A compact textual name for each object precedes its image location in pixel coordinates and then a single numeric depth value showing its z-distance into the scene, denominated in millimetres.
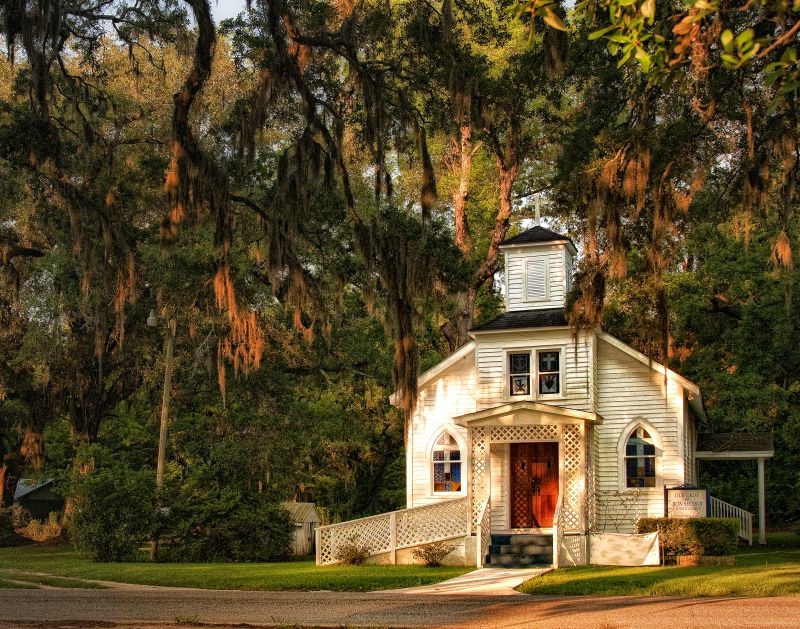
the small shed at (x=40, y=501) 53562
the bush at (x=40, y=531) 37375
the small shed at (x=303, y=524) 29172
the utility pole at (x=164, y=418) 25125
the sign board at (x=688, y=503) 21547
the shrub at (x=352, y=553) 22875
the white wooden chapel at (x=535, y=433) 23328
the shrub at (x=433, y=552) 22672
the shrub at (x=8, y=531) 34822
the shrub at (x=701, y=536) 20016
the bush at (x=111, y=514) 24234
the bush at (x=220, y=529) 25047
